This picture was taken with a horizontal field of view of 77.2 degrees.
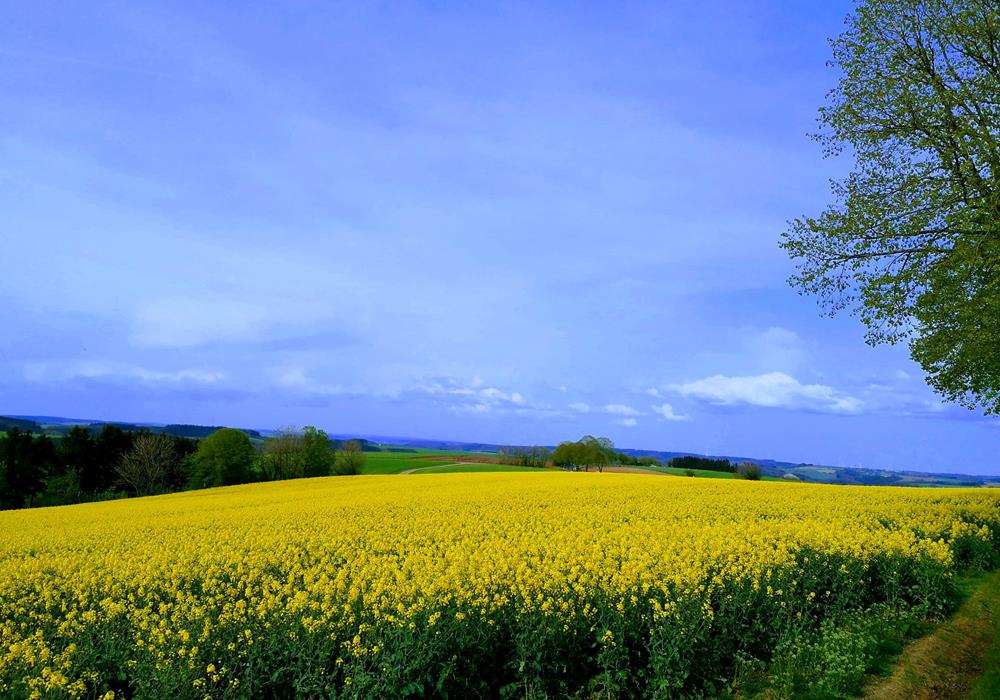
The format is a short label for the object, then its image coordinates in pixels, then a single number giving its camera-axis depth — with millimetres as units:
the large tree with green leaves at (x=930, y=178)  15469
